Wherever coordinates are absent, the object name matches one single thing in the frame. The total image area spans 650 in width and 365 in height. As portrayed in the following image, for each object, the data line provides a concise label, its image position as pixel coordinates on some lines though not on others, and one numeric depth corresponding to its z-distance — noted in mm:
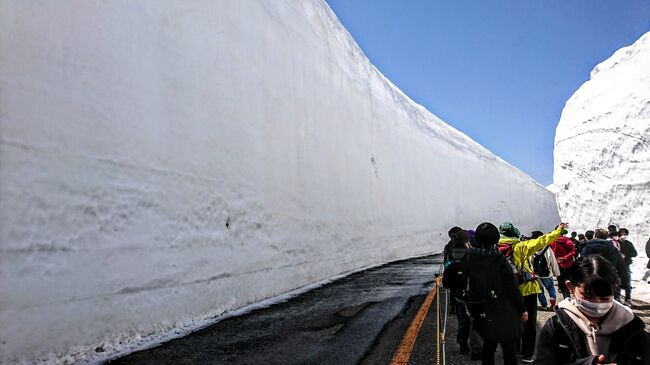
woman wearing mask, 1593
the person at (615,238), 7816
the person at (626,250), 8063
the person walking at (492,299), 3180
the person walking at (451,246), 4830
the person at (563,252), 5898
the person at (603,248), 6261
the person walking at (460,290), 3922
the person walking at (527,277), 4250
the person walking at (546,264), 5215
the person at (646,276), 10234
